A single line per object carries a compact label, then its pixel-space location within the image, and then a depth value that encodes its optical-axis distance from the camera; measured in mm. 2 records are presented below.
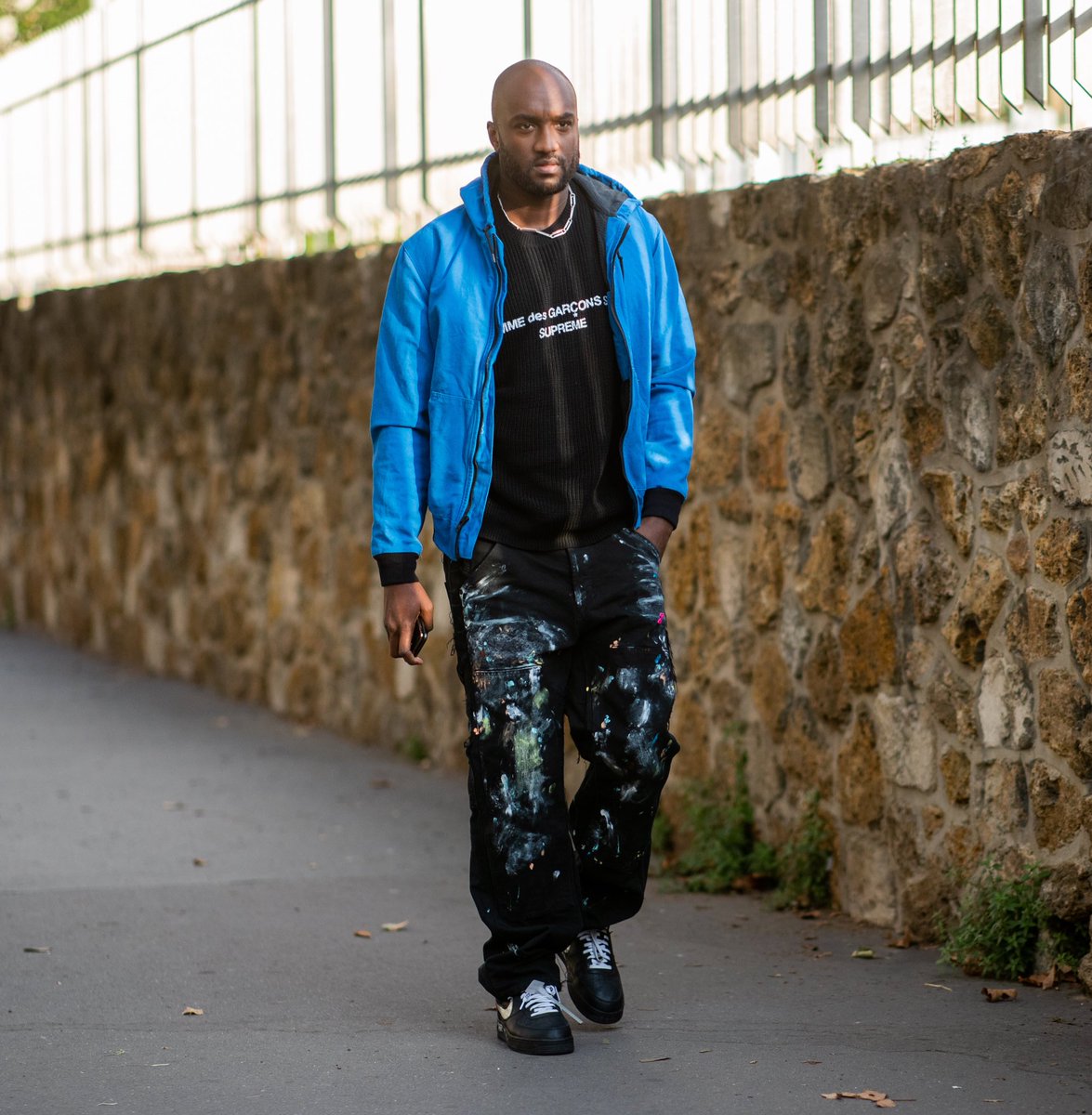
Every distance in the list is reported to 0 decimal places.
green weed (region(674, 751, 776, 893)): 6008
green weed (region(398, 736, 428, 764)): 8266
